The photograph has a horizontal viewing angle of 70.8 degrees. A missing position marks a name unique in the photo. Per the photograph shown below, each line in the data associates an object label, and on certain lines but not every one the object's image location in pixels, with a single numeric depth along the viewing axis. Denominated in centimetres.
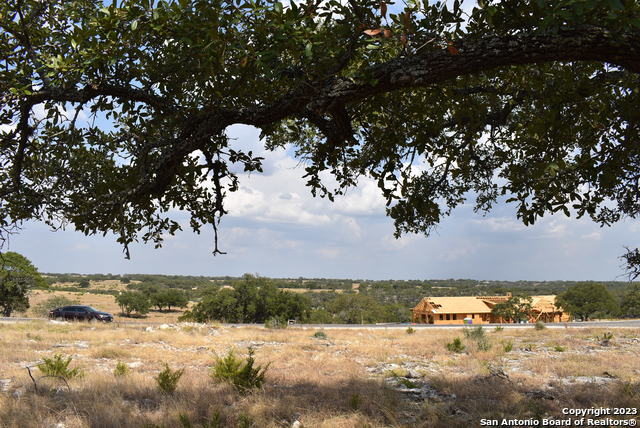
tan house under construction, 5600
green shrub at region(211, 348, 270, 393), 924
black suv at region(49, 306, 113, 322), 3441
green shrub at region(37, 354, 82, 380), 984
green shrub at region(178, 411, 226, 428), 629
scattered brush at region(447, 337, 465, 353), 1703
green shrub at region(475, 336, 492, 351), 1720
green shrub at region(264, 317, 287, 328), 2866
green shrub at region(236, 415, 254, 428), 629
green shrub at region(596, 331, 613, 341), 1936
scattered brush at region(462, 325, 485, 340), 1995
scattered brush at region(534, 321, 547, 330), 2854
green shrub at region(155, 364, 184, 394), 890
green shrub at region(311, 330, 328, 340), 2292
